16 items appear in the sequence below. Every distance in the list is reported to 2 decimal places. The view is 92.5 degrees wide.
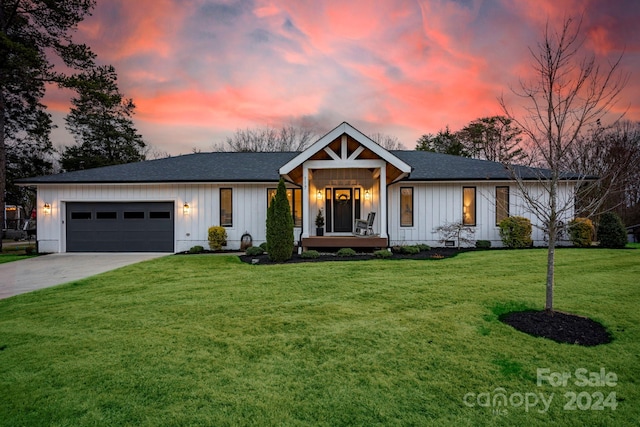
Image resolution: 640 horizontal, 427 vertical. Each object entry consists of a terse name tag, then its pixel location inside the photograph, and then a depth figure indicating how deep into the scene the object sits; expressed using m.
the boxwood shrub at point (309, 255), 10.10
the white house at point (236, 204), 13.05
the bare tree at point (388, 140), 35.03
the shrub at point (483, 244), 12.25
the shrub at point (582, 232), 11.66
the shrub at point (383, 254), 9.95
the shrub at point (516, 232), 11.72
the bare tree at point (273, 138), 33.22
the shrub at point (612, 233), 11.16
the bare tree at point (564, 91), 4.48
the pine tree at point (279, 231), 9.67
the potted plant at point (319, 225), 12.81
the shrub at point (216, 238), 12.85
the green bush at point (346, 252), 10.31
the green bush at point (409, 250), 10.75
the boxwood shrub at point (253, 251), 11.27
